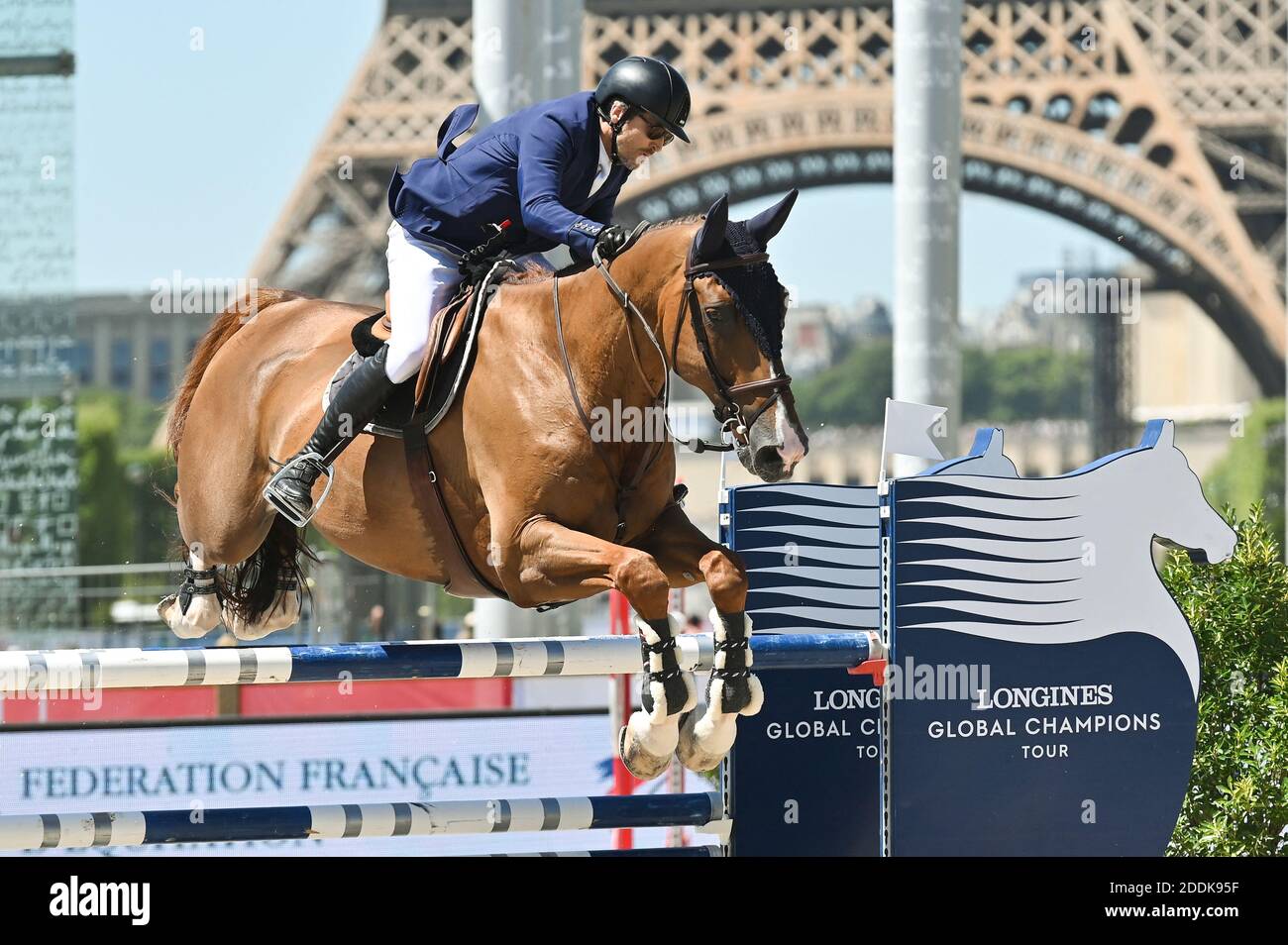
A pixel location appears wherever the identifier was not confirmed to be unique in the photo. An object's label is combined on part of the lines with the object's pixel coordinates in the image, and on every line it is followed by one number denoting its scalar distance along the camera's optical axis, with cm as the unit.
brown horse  870
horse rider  931
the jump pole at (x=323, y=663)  920
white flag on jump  1155
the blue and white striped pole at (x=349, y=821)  898
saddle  978
